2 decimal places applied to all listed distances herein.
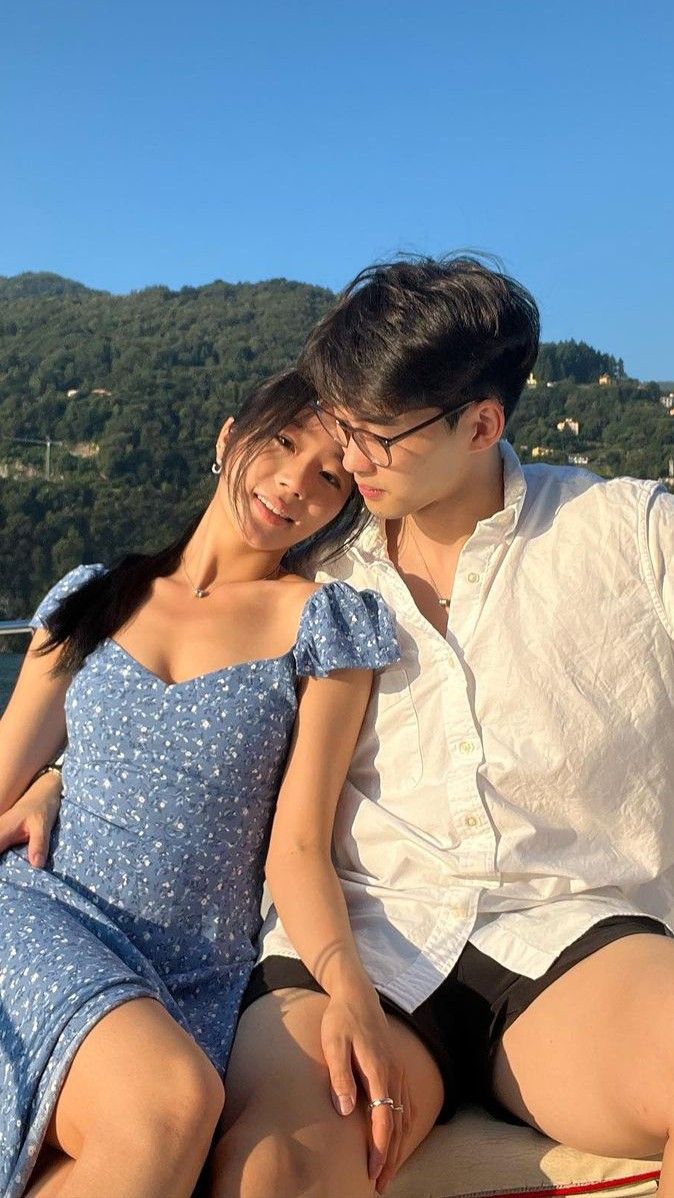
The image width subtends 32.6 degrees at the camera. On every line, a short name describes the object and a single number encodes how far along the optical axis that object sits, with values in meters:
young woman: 1.39
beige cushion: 1.51
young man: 1.60
